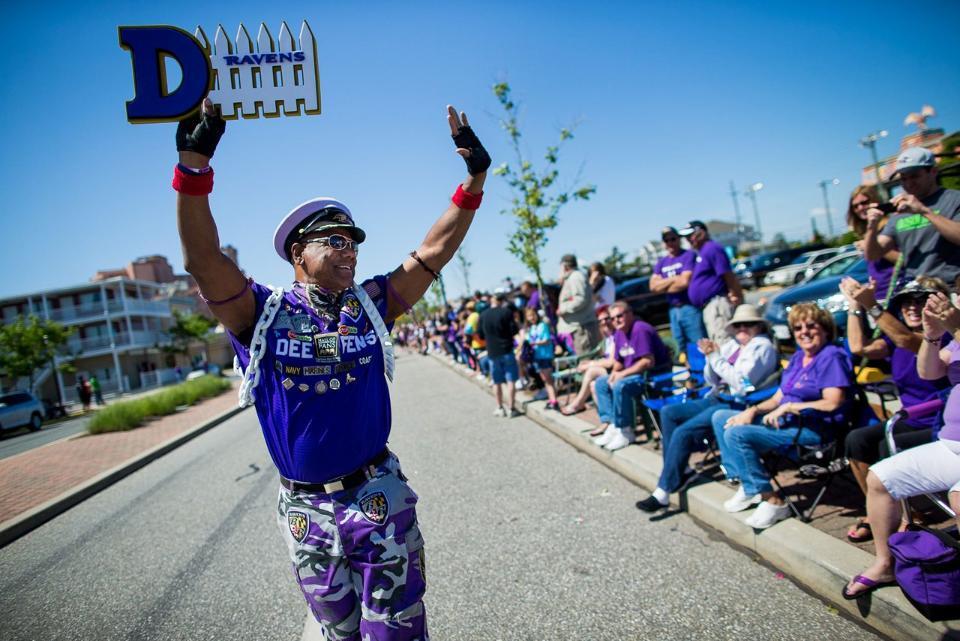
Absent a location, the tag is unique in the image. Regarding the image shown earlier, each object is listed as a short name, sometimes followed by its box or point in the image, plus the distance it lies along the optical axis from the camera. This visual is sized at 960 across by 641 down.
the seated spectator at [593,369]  6.02
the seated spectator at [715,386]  3.89
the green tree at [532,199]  10.93
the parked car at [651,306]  14.69
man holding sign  1.67
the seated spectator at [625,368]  5.32
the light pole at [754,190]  57.81
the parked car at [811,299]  7.51
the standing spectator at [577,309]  7.61
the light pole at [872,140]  35.53
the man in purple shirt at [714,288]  5.59
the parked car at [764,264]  29.91
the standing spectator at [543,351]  7.99
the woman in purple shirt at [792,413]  3.22
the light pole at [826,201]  56.99
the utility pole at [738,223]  66.38
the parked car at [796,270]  25.45
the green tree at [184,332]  54.50
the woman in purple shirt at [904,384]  2.84
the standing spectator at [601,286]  8.51
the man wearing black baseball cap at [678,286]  5.97
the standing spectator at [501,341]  8.04
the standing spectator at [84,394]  32.16
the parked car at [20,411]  22.27
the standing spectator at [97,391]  34.68
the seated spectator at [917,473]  2.33
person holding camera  3.43
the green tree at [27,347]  31.64
